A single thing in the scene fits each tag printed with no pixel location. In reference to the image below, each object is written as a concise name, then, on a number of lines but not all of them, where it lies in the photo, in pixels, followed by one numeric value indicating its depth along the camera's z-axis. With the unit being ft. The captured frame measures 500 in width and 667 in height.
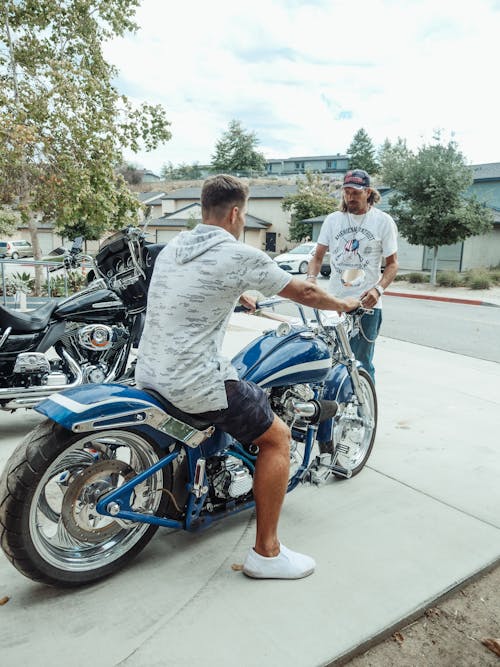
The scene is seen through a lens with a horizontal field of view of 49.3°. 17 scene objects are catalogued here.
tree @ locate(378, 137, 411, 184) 72.08
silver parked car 122.80
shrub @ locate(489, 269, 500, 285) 70.46
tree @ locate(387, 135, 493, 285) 67.72
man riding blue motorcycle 7.47
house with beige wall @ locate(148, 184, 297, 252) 154.20
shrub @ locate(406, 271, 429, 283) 74.69
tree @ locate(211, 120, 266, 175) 246.68
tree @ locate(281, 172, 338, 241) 138.72
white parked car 84.25
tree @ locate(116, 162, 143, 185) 266.36
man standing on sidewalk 13.32
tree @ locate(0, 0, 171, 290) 37.04
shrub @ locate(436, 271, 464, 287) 69.41
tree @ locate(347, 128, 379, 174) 246.06
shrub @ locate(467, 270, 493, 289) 65.98
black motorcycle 13.32
